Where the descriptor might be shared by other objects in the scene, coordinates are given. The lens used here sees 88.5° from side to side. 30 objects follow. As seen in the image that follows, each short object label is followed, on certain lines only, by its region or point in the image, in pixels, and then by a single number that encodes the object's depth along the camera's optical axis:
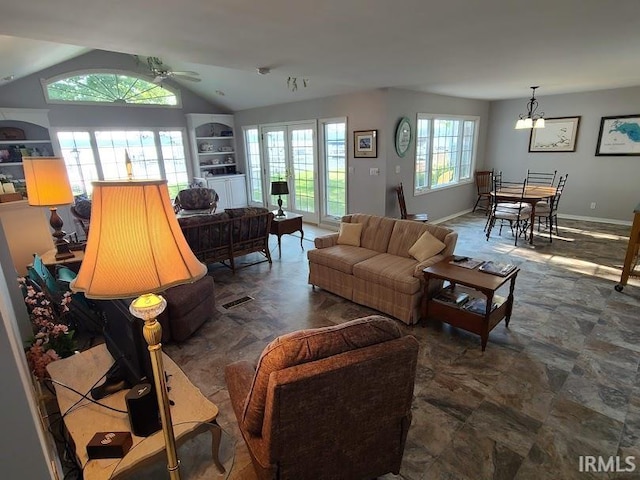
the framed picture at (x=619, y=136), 5.96
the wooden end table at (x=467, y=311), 2.66
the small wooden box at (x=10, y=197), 2.96
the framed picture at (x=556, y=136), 6.60
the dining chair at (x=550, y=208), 5.48
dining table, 5.24
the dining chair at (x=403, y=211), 5.39
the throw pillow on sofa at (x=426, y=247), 3.31
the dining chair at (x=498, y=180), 6.28
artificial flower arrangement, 1.80
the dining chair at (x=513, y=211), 5.33
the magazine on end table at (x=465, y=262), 3.01
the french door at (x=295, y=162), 6.82
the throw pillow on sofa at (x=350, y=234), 4.00
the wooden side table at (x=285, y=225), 5.09
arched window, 6.20
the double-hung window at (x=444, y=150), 6.29
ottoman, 2.84
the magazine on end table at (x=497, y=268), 2.81
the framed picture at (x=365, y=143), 5.55
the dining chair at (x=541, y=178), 7.01
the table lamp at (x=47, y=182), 2.60
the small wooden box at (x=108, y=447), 1.29
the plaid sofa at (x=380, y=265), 3.11
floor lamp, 0.92
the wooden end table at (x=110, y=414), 1.27
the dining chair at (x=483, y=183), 7.68
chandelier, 5.25
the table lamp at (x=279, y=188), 5.24
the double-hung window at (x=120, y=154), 6.49
